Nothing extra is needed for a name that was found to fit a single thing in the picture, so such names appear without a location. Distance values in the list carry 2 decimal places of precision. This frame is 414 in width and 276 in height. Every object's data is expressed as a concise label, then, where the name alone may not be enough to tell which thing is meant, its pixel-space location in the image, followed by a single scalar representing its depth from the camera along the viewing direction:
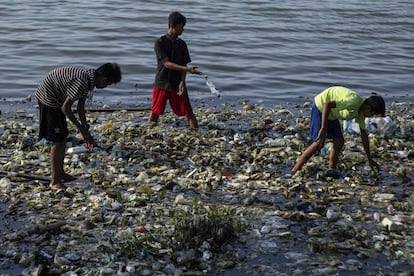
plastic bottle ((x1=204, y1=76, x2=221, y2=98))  26.18
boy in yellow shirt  15.14
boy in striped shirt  14.03
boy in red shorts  18.91
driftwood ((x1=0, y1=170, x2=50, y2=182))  15.19
